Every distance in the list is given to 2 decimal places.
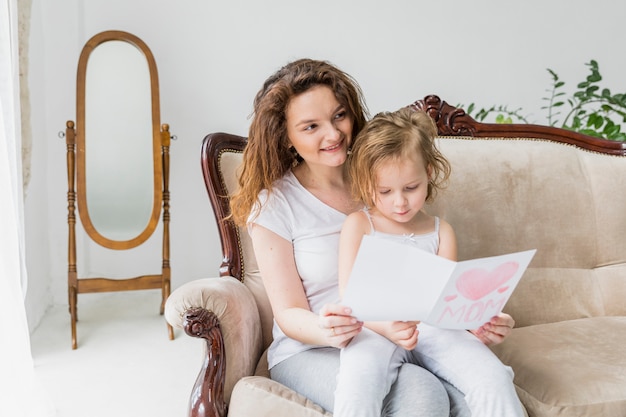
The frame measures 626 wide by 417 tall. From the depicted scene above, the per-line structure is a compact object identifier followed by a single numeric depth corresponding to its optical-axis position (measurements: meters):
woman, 1.53
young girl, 1.32
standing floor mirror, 3.28
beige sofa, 1.60
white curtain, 1.82
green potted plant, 2.84
